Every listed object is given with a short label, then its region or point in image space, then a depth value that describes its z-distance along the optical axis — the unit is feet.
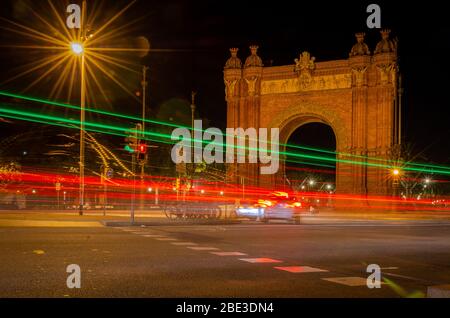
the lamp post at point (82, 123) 100.67
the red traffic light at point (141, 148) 87.25
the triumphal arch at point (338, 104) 189.98
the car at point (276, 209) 103.19
